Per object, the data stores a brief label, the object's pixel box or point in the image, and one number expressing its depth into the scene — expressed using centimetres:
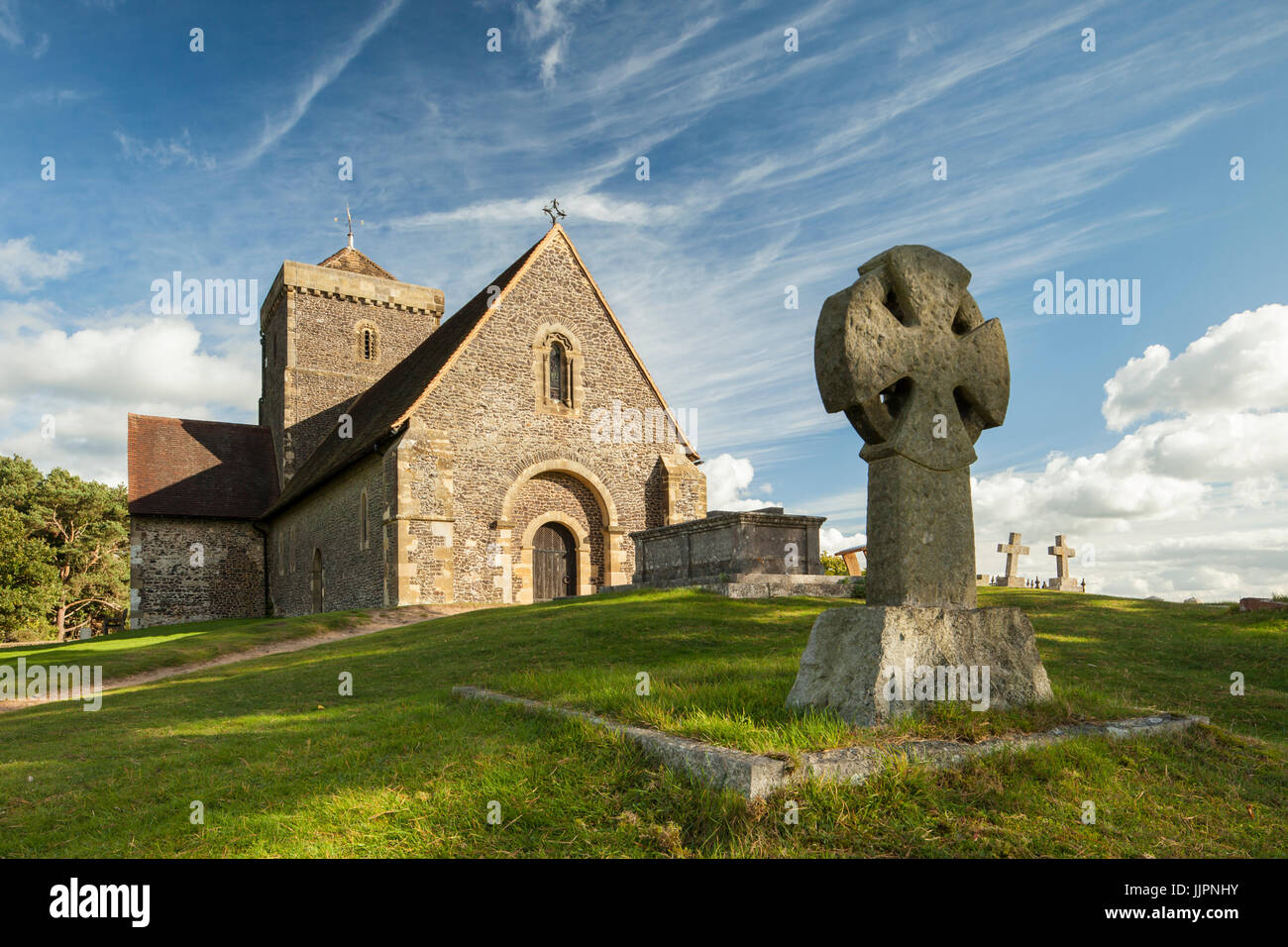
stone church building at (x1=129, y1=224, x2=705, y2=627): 2059
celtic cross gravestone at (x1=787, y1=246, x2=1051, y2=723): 519
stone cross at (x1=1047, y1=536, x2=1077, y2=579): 2411
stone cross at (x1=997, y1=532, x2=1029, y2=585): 2326
